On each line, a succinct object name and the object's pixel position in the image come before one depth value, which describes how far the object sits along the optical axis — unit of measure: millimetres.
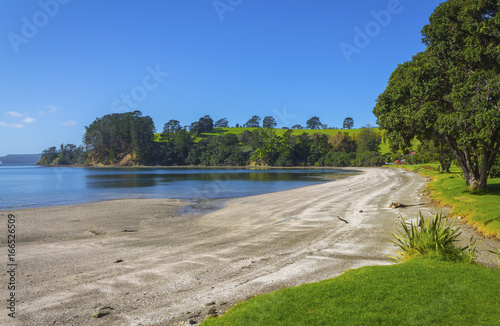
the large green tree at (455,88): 15639
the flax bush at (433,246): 8383
